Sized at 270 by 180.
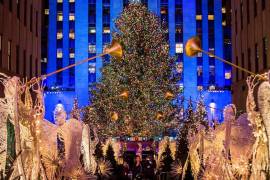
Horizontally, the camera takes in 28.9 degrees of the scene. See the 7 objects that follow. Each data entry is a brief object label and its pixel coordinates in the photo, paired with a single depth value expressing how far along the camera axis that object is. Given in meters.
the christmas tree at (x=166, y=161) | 22.42
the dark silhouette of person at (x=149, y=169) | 22.38
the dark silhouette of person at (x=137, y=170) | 22.57
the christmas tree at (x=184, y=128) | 22.41
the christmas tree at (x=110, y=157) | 22.85
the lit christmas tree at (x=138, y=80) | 46.50
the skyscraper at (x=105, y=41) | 73.12
